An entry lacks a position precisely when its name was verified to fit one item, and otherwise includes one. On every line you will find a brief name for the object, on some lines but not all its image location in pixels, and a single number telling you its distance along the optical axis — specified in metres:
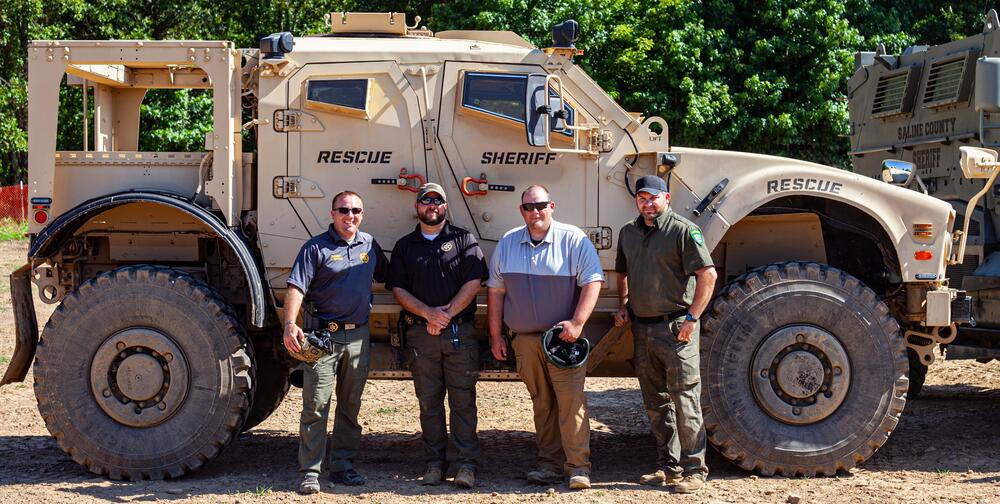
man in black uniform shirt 7.10
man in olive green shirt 6.93
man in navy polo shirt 6.98
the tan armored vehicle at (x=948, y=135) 8.47
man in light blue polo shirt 6.96
